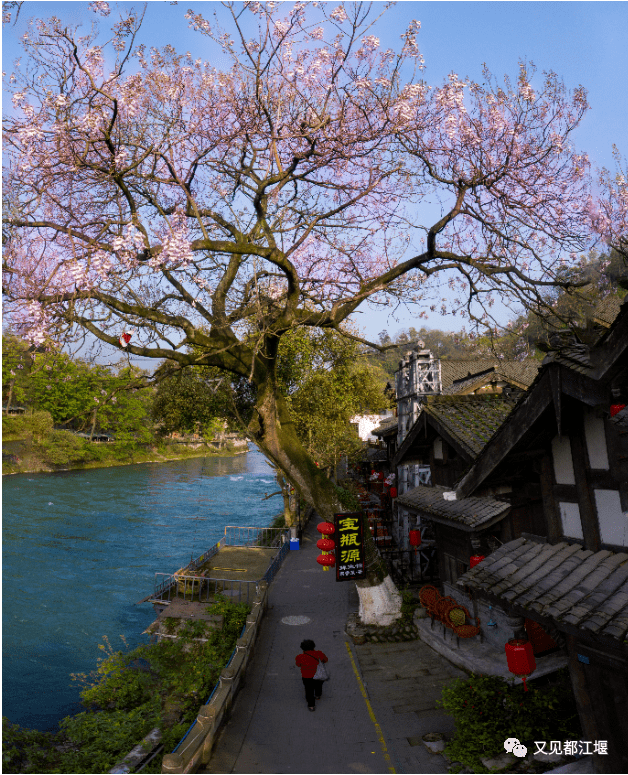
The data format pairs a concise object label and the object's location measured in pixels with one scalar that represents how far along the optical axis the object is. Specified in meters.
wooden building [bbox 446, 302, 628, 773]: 4.69
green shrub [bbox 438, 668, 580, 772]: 6.53
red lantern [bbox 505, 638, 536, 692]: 7.47
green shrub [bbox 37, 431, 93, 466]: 57.75
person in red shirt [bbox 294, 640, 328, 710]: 9.23
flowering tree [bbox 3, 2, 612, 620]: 8.85
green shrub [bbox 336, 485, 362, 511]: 12.98
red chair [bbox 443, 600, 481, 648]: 10.56
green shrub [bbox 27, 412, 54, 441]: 57.53
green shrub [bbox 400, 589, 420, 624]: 13.31
